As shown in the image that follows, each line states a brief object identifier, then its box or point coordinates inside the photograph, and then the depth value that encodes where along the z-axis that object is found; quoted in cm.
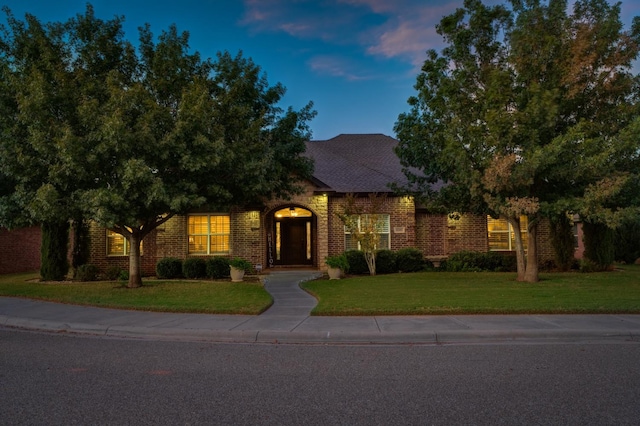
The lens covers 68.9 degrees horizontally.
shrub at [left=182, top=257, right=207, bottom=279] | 1791
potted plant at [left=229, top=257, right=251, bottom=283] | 1652
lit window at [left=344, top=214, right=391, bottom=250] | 1975
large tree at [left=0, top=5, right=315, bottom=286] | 1152
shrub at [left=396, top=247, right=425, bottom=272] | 1875
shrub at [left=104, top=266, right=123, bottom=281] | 1812
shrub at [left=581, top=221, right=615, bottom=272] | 1889
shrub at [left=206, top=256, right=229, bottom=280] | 1761
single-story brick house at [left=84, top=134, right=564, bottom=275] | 1933
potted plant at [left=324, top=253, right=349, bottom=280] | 1677
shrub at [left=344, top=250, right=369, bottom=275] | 1820
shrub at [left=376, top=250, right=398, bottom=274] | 1855
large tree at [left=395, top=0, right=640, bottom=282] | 1245
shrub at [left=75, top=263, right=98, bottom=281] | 1753
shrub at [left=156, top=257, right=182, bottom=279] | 1834
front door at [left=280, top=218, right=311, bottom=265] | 2180
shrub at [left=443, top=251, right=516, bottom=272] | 1916
